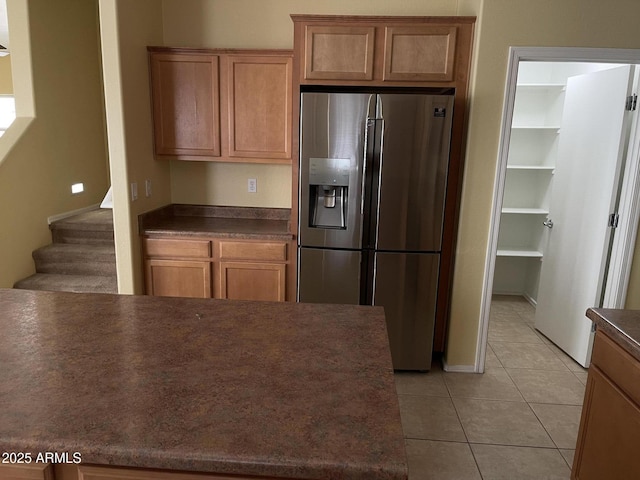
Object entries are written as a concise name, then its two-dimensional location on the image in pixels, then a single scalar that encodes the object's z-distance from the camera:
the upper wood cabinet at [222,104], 3.17
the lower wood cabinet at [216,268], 3.13
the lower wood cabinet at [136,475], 0.92
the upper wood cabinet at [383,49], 2.76
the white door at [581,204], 2.92
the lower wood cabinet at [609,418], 1.53
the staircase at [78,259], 3.50
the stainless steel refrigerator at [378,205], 2.70
